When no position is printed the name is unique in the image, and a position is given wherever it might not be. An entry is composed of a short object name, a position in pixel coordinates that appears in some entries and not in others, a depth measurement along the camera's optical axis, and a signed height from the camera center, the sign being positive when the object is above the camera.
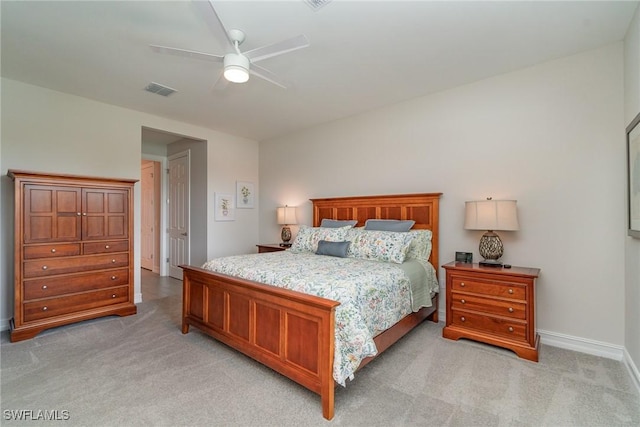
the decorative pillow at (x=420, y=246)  3.33 -0.39
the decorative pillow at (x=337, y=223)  4.05 -0.15
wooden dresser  2.98 -0.42
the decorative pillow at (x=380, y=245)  3.08 -0.36
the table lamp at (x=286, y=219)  4.96 -0.12
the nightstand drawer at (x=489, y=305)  2.60 -0.87
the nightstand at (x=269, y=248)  4.63 -0.58
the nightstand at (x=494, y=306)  2.55 -0.87
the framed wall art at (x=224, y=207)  5.20 +0.08
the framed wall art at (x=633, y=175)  2.17 +0.28
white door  5.60 +0.01
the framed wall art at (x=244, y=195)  5.52 +0.33
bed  1.87 -0.86
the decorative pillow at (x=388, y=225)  3.50 -0.16
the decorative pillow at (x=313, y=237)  3.61 -0.31
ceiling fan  2.02 +1.18
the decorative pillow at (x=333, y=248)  3.33 -0.42
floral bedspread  1.89 -0.57
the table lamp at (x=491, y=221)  2.78 -0.09
